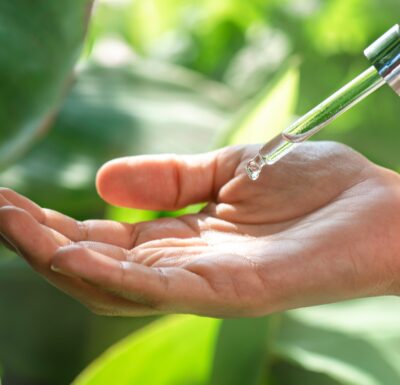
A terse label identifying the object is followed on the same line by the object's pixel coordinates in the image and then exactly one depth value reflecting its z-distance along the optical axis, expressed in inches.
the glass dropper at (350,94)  21.0
